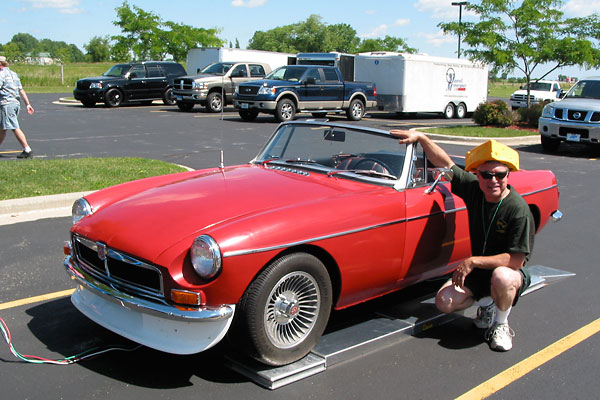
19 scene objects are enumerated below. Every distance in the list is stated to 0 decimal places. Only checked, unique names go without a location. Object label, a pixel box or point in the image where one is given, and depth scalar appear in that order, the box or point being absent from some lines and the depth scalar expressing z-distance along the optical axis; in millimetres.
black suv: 23400
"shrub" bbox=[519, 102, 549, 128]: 19312
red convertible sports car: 3238
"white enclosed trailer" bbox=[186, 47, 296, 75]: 28531
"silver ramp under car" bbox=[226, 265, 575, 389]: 3467
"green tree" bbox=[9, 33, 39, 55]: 184388
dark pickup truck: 19688
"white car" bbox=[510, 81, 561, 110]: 32875
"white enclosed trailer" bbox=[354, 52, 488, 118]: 24250
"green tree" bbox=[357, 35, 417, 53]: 76125
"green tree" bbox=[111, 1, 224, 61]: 38938
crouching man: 3939
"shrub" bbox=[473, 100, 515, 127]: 19469
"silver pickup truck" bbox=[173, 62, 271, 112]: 22562
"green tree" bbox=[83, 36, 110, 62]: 93062
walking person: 10422
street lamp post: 36362
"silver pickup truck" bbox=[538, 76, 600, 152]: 13625
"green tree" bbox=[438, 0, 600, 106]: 18750
